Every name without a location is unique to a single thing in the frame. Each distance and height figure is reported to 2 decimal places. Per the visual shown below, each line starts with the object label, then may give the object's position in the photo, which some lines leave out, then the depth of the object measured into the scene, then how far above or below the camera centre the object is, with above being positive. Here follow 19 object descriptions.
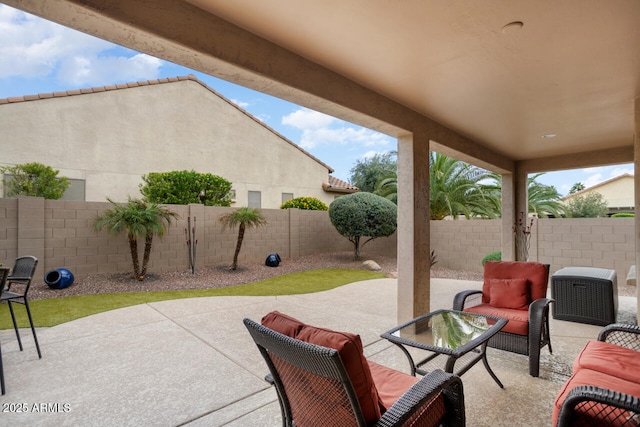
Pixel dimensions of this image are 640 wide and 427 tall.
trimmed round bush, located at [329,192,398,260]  10.35 +0.13
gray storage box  4.48 -1.10
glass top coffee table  2.48 -1.00
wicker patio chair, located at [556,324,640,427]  1.50 -0.94
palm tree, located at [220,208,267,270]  9.05 +0.04
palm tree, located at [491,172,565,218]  11.50 +0.81
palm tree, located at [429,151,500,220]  11.30 +0.97
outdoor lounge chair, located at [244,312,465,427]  1.41 -0.80
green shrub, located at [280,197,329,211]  13.06 +0.67
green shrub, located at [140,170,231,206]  10.23 +1.06
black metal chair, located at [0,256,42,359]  3.33 -0.57
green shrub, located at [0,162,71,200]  9.11 +1.21
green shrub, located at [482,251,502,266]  8.76 -1.00
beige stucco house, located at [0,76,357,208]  10.09 +2.97
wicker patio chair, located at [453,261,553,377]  3.12 -0.93
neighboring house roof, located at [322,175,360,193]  16.67 +1.79
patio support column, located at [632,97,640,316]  4.07 +0.64
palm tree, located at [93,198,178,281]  7.14 -0.02
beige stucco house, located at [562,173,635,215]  23.92 +2.11
